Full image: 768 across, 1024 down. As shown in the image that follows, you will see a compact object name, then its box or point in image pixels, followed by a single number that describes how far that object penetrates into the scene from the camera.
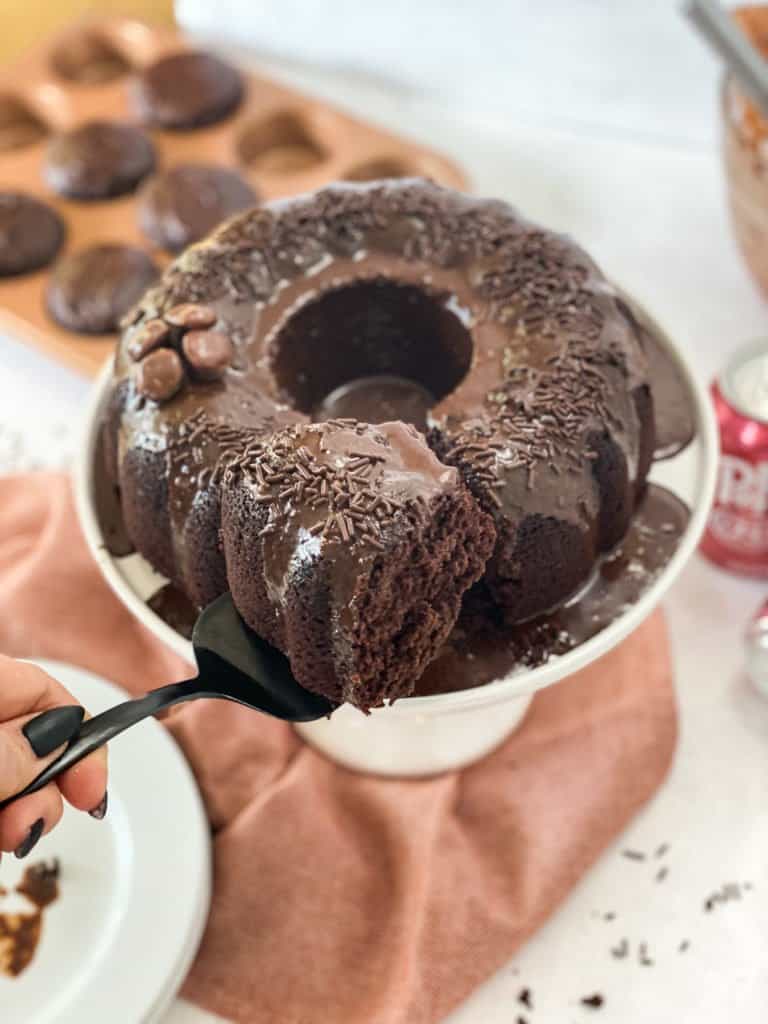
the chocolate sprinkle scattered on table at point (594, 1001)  0.56
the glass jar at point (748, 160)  0.71
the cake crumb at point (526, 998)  0.56
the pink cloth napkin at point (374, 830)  0.56
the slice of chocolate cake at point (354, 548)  0.48
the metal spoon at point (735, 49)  0.70
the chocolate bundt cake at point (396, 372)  0.53
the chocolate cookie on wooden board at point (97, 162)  0.86
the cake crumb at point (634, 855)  0.60
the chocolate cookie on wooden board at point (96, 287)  0.79
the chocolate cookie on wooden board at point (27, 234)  0.82
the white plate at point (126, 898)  0.53
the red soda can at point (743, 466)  0.62
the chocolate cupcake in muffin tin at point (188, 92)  0.90
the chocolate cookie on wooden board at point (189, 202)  0.83
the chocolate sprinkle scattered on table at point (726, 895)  0.59
